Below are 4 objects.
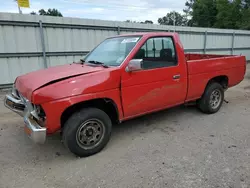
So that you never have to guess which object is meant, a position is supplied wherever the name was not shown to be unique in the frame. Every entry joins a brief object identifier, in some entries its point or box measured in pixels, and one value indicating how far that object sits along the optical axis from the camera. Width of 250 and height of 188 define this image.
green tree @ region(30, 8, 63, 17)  53.76
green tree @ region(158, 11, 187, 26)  56.45
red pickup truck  2.75
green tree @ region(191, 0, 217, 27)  30.78
